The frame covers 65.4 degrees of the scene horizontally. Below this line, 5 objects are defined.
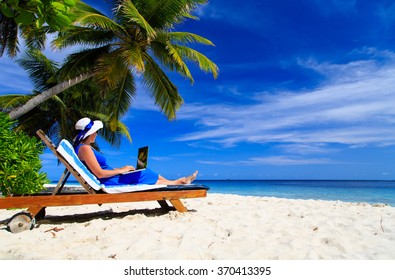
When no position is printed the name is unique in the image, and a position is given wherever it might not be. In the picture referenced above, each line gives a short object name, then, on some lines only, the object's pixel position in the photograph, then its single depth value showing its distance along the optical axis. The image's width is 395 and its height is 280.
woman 4.50
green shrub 4.17
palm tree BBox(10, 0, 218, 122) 9.55
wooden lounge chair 3.92
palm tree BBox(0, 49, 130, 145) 15.28
